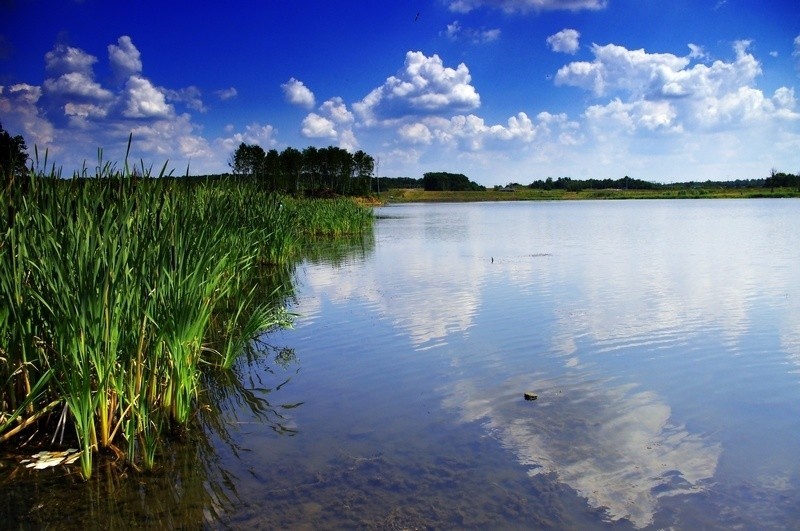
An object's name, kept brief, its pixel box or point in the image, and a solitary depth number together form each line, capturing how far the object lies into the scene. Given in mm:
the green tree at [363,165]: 116438
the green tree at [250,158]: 92750
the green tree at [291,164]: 97750
